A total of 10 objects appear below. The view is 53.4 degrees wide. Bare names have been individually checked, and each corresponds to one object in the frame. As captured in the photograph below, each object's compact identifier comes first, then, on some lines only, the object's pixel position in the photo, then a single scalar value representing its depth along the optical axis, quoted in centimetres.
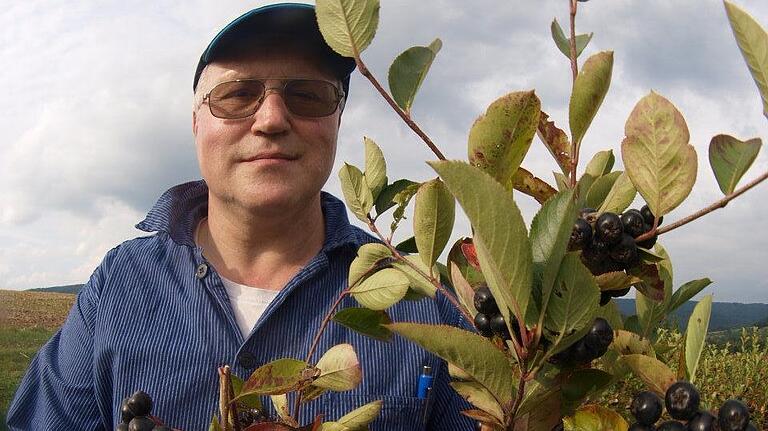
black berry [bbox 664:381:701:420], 30
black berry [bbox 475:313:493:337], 30
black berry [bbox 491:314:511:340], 29
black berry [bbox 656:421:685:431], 31
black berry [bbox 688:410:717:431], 30
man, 70
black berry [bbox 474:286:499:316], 30
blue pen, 71
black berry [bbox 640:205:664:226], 32
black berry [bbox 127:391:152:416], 42
